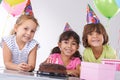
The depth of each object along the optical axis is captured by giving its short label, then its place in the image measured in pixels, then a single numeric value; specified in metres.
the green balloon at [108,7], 2.19
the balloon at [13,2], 2.32
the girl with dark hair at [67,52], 2.36
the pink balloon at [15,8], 2.38
